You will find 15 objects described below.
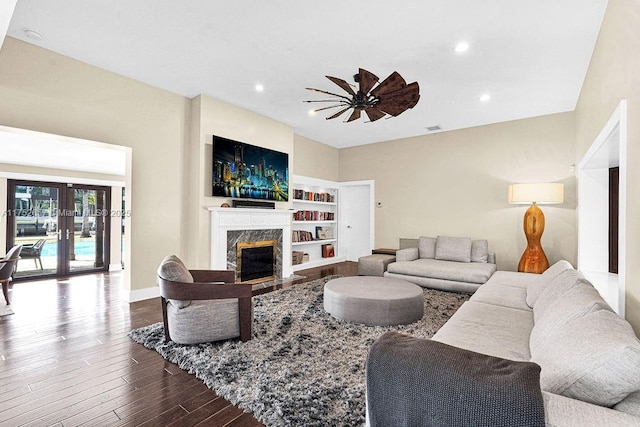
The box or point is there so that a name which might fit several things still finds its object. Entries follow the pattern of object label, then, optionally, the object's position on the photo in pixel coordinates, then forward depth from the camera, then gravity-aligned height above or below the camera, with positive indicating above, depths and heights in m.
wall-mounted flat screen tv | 4.73 +0.72
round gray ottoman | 3.11 -0.94
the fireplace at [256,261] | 5.03 -0.82
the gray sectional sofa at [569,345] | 0.98 -0.60
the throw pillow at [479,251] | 5.21 -0.63
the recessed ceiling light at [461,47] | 3.10 +1.73
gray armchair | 2.61 -0.83
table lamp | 4.49 -0.01
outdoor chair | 6.08 -0.76
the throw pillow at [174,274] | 2.63 -0.53
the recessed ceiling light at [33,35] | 3.02 +1.80
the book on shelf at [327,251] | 7.53 -0.92
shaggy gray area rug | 1.82 -1.15
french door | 6.09 -0.29
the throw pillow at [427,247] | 5.64 -0.62
